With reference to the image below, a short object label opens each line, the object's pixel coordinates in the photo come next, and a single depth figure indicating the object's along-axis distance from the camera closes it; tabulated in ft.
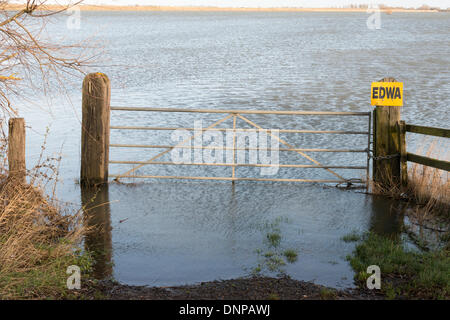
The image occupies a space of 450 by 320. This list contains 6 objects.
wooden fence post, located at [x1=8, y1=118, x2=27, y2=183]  23.73
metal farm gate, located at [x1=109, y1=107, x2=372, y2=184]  31.14
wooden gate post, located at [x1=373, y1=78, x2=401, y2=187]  29.45
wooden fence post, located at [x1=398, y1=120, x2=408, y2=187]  29.19
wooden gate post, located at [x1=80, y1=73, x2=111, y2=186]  29.60
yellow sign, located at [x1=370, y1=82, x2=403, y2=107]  29.12
